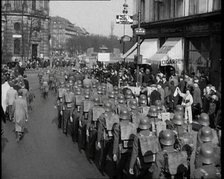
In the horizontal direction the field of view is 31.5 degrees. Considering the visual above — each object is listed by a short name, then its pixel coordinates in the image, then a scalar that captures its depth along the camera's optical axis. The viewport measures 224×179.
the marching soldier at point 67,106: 13.84
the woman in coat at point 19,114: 12.71
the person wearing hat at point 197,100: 15.88
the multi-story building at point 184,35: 21.81
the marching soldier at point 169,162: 6.36
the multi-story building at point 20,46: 56.66
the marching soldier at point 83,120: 11.70
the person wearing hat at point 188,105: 15.28
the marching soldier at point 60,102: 14.98
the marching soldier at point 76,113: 12.66
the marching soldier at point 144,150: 7.33
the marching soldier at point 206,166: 5.36
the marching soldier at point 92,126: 10.67
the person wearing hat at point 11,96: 14.35
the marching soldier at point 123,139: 8.45
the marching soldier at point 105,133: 9.49
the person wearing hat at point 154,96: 16.06
